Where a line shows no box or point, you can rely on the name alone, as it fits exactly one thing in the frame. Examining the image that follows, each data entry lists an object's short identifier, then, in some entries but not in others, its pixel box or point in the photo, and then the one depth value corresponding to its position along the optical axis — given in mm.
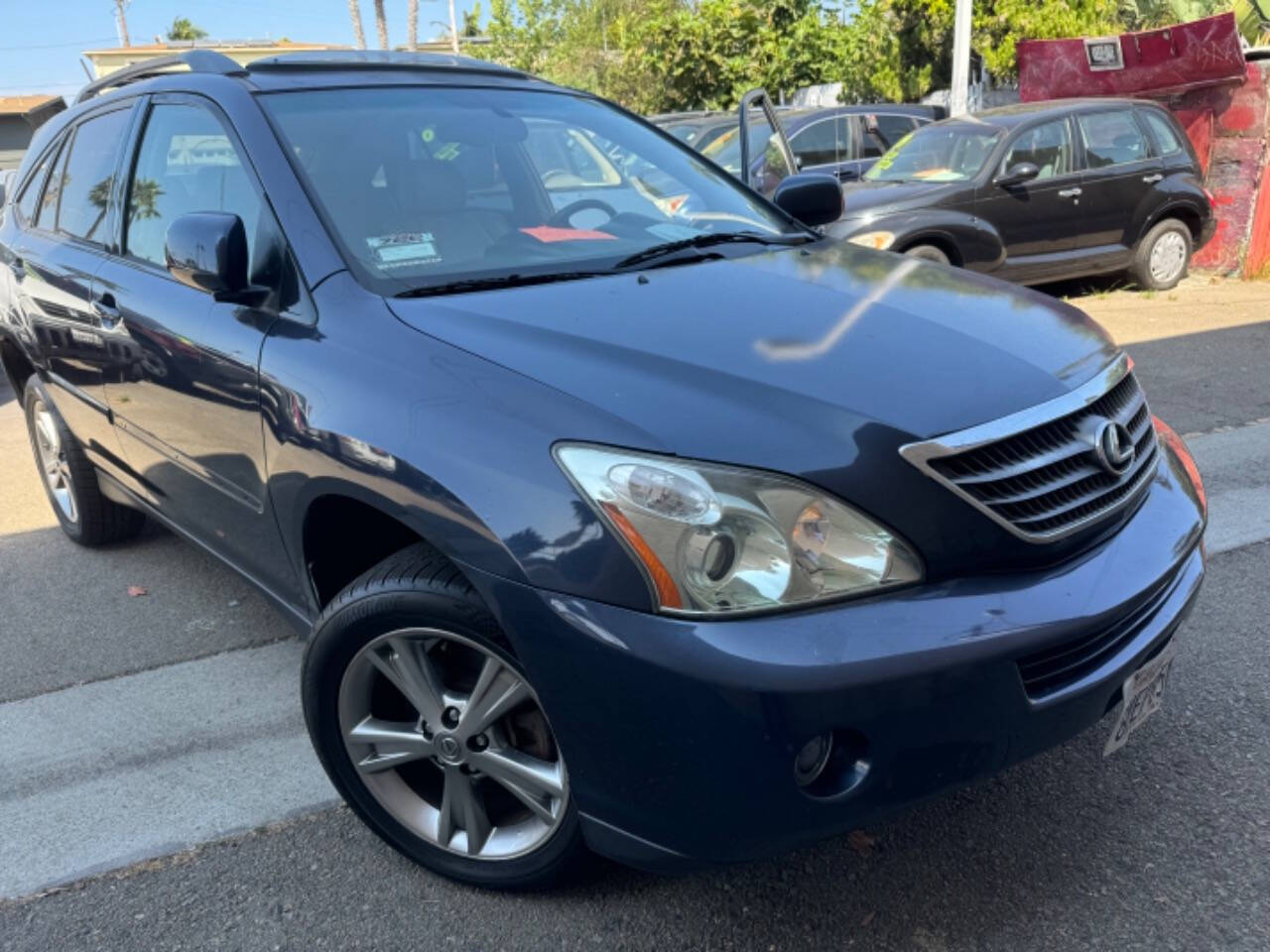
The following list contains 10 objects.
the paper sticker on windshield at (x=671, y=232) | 3125
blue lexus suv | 1900
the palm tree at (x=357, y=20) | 38656
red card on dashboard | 3012
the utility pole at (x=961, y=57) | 14188
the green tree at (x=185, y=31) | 74031
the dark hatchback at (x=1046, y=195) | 8562
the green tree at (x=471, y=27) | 70500
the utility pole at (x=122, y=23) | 59688
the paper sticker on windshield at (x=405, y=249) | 2693
